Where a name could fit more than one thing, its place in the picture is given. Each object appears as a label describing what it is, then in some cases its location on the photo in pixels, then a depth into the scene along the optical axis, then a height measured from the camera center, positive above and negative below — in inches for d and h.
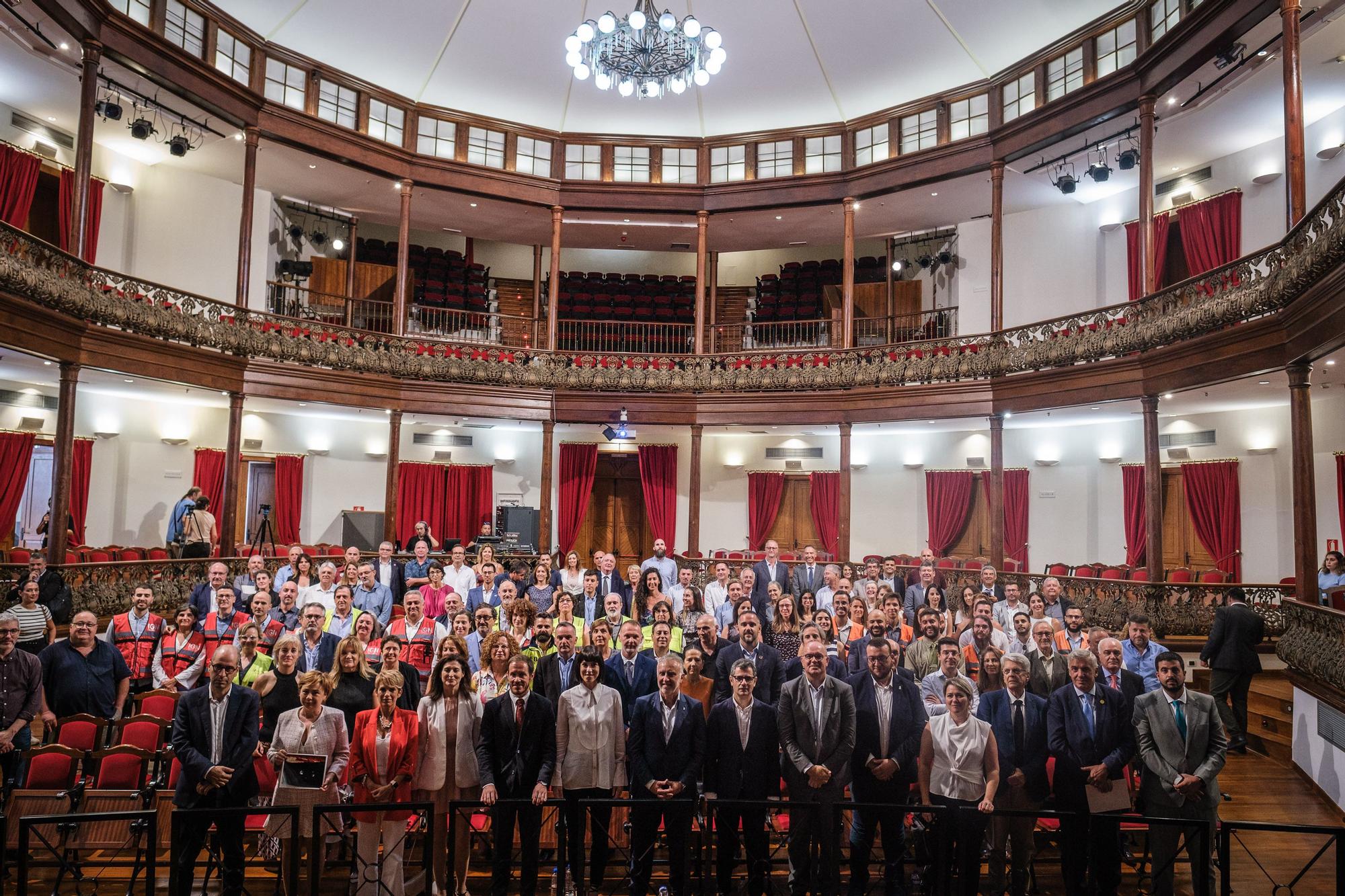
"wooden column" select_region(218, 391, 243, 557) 478.0 +12.2
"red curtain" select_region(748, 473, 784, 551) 659.4 +6.1
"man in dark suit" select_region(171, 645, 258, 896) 168.9 -51.7
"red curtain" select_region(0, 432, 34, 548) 467.8 +11.9
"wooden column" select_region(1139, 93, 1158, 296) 435.2 +168.3
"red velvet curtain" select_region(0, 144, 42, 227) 438.9 +157.3
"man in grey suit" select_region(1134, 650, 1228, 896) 182.1 -48.2
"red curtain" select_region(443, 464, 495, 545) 650.2 +3.1
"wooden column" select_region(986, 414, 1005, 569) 498.9 +15.5
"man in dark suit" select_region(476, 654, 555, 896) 180.2 -51.7
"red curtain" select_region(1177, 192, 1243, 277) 467.2 +160.2
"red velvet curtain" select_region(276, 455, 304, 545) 597.3 +2.3
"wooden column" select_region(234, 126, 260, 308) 501.4 +163.6
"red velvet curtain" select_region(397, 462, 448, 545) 637.3 +6.2
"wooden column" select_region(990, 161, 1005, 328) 519.8 +163.8
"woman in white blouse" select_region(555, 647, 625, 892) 184.5 -49.9
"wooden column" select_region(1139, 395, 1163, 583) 419.2 +11.8
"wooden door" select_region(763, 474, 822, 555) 660.7 -2.5
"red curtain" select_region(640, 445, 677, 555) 666.8 +17.0
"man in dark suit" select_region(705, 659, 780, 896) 184.5 -52.7
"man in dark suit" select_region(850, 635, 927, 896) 183.6 -51.0
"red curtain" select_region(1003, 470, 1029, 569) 583.8 +2.6
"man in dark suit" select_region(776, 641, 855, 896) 182.5 -50.6
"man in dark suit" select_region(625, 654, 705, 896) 181.6 -51.9
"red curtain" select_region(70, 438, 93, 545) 501.0 +6.4
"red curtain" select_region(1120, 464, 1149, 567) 517.3 +7.0
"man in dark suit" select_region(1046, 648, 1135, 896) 183.0 -50.0
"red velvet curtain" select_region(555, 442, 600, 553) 661.3 +20.1
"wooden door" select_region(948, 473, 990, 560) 598.5 -6.4
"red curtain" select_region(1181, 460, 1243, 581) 482.9 +8.3
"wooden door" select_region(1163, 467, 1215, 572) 505.4 -4.5
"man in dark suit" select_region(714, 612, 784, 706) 221.8 -38.3
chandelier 405.4 +214.3
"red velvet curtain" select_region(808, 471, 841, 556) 642.2 +5.8
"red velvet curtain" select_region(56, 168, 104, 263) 464.4 +154.7
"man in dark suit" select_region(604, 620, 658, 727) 216.8 -40.1
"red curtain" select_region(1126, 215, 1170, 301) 502.3 +159.4
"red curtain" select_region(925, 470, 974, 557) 606.9 +8.7
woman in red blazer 180.4 -57.2
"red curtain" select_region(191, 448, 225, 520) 562.9 +14.3
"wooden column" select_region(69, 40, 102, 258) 395.2 +156.5
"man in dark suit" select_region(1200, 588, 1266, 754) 293.1 -44.0
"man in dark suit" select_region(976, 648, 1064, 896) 190.4 -47.9
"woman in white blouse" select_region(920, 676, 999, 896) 177.5 -50.5
